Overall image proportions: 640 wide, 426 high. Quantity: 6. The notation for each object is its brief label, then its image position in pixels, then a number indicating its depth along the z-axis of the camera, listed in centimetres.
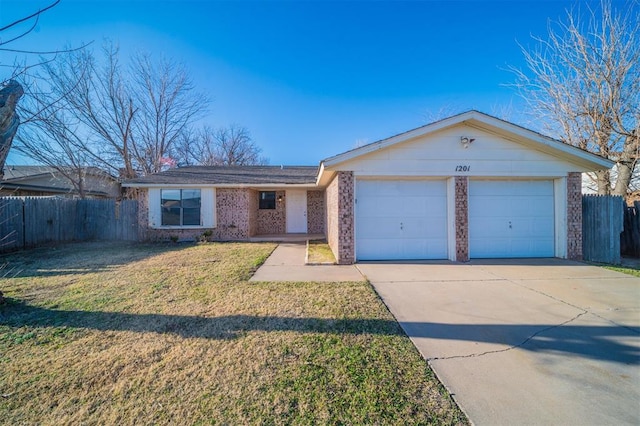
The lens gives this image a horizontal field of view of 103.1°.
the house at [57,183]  1572
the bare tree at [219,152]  2456
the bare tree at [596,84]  995
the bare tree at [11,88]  285
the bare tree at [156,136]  1847
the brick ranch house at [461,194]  714
